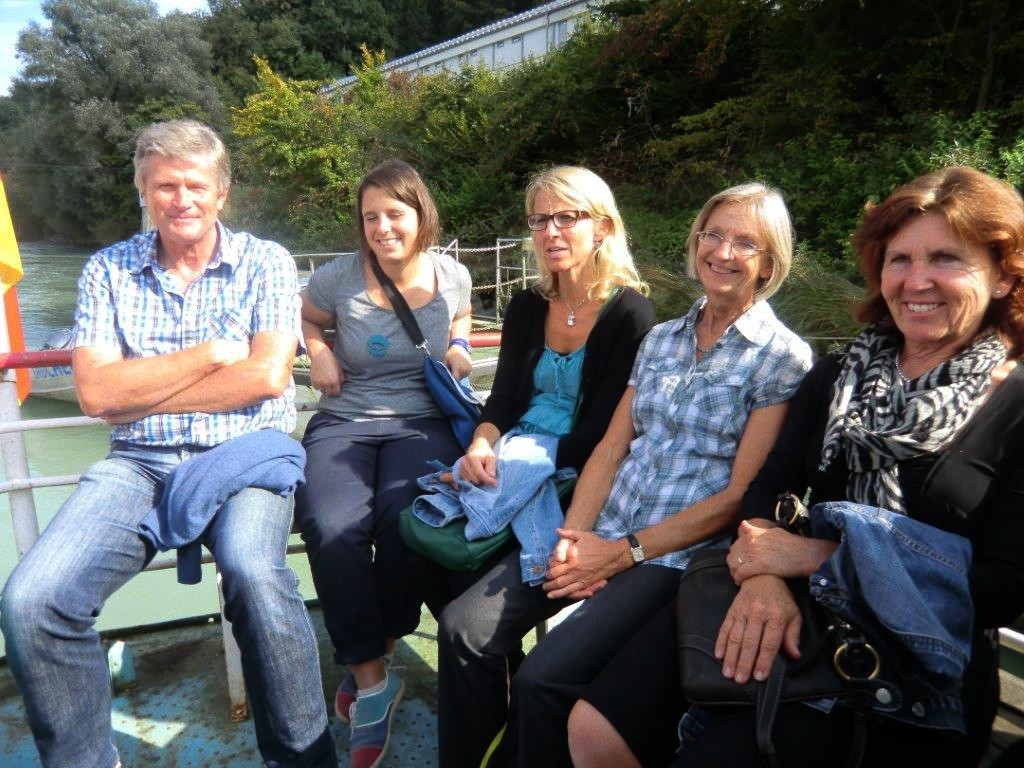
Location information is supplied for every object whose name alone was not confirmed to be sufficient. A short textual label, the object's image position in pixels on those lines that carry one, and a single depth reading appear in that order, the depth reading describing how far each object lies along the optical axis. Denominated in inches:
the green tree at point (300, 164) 879.1
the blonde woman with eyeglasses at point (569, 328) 78.5
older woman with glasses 59.8
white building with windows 1069.7
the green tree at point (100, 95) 1285.7
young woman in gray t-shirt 72.1
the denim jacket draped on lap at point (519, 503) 68.5
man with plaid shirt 62.7
